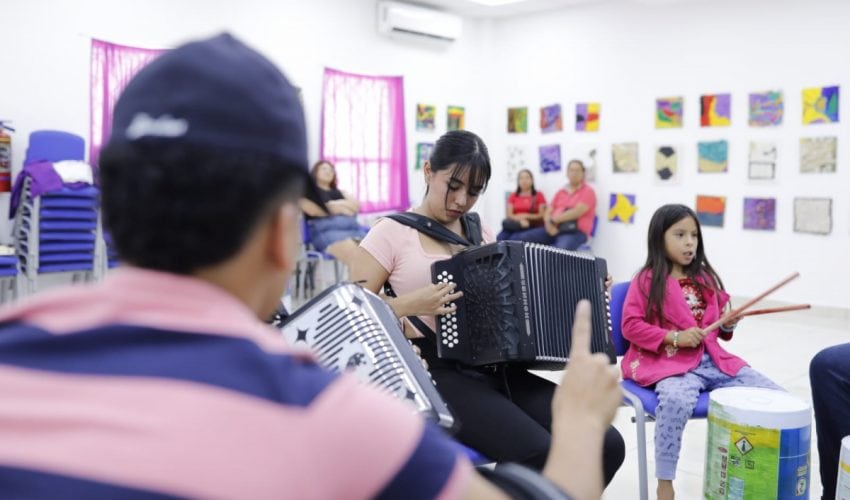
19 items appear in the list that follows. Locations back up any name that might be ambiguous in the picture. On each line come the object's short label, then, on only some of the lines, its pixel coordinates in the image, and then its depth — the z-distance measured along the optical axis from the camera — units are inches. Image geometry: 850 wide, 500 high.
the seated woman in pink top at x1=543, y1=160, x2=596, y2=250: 274.7
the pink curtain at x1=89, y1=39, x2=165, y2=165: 217.9
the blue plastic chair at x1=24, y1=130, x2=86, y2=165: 199.8
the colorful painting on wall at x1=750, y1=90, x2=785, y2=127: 239.9
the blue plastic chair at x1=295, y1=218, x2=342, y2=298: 245.0
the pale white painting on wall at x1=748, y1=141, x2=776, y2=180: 242.2
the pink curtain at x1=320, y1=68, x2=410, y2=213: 271.6
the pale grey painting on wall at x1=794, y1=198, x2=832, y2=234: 231.0
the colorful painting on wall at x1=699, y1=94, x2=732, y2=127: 251.8
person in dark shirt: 237.6
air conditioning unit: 279.6
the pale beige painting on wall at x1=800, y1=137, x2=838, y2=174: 229.6
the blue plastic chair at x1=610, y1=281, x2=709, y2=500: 86.5
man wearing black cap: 21.0
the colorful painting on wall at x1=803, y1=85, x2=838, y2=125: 228.7
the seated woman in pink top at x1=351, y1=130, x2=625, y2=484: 73.5
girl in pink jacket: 89.6
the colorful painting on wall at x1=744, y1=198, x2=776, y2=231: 243.1
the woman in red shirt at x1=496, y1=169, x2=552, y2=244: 284.6
